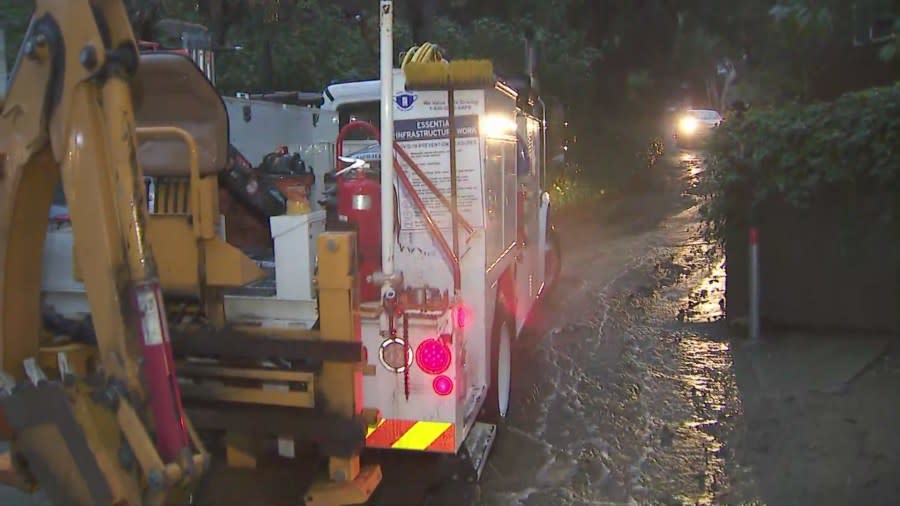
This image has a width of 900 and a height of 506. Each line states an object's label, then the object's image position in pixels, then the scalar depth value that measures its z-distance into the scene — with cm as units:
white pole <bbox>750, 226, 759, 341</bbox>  792
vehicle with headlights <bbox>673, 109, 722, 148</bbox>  4028
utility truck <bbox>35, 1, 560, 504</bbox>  412
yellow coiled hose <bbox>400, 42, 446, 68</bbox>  492
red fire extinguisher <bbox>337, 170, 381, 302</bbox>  464
